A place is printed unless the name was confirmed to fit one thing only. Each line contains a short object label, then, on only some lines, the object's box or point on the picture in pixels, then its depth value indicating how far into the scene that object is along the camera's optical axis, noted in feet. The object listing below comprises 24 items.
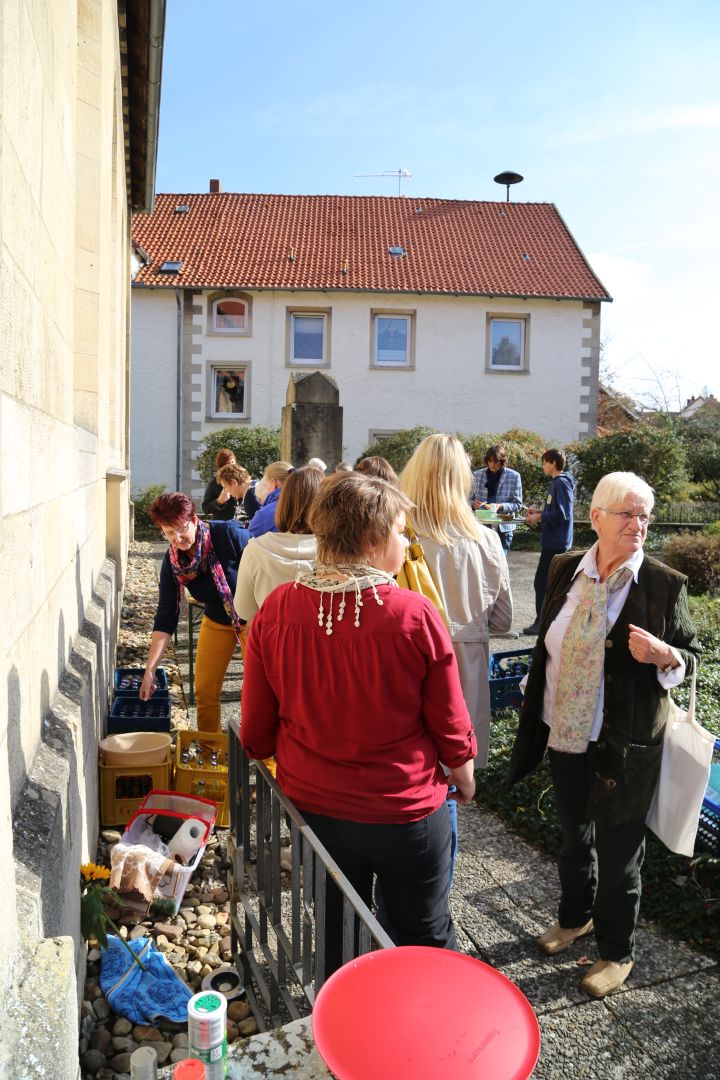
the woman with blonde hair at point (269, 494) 17.51
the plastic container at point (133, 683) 17.99
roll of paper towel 12.83
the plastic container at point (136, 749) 14.08
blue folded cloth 9.75
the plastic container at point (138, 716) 16.16
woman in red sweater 7.49
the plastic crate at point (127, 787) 14.17
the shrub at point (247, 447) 75.10
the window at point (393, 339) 86.89
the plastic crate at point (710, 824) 11.12
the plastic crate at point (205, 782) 14.61
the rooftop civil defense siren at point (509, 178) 103.36
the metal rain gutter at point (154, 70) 23.45
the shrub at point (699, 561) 41.04
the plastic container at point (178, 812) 12.26
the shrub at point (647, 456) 68.54
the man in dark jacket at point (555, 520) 28.73
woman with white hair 9.98
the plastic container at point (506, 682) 19.80
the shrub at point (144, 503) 70.08
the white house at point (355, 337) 84.53
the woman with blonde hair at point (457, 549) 11.19
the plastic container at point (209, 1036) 5.25
